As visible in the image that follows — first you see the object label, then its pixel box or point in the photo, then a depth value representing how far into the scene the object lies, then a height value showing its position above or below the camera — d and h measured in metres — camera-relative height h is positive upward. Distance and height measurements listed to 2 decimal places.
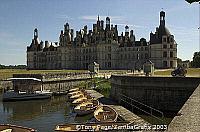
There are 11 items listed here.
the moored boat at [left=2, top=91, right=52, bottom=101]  42.91 -4.08
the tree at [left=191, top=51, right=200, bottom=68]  92.43 +1.32
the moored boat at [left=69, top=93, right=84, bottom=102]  37.60 -3.73
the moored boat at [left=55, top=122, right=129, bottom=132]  18.59 -3.68
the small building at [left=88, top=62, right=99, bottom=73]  65.21 -0.33
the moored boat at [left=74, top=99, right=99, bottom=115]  29.27 -3.96
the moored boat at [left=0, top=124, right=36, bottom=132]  18.08 -3.66
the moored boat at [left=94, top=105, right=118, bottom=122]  22.48 -3.70
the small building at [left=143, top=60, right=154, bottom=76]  40.21 -0.30
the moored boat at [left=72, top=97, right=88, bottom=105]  33.87 -3.78
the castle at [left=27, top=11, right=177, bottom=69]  94.62 +5.70
